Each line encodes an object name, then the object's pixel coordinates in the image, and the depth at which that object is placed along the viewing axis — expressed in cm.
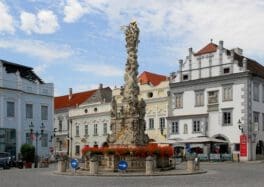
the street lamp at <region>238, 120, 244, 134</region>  4294
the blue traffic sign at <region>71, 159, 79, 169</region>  2416
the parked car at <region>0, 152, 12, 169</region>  3196
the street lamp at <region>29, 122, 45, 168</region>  4340
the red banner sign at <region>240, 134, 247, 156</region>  4253
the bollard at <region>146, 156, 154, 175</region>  2216
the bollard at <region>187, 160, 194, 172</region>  2397
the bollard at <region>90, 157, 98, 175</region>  2254
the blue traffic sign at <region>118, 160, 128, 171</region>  2238
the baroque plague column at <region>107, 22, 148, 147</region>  2556
